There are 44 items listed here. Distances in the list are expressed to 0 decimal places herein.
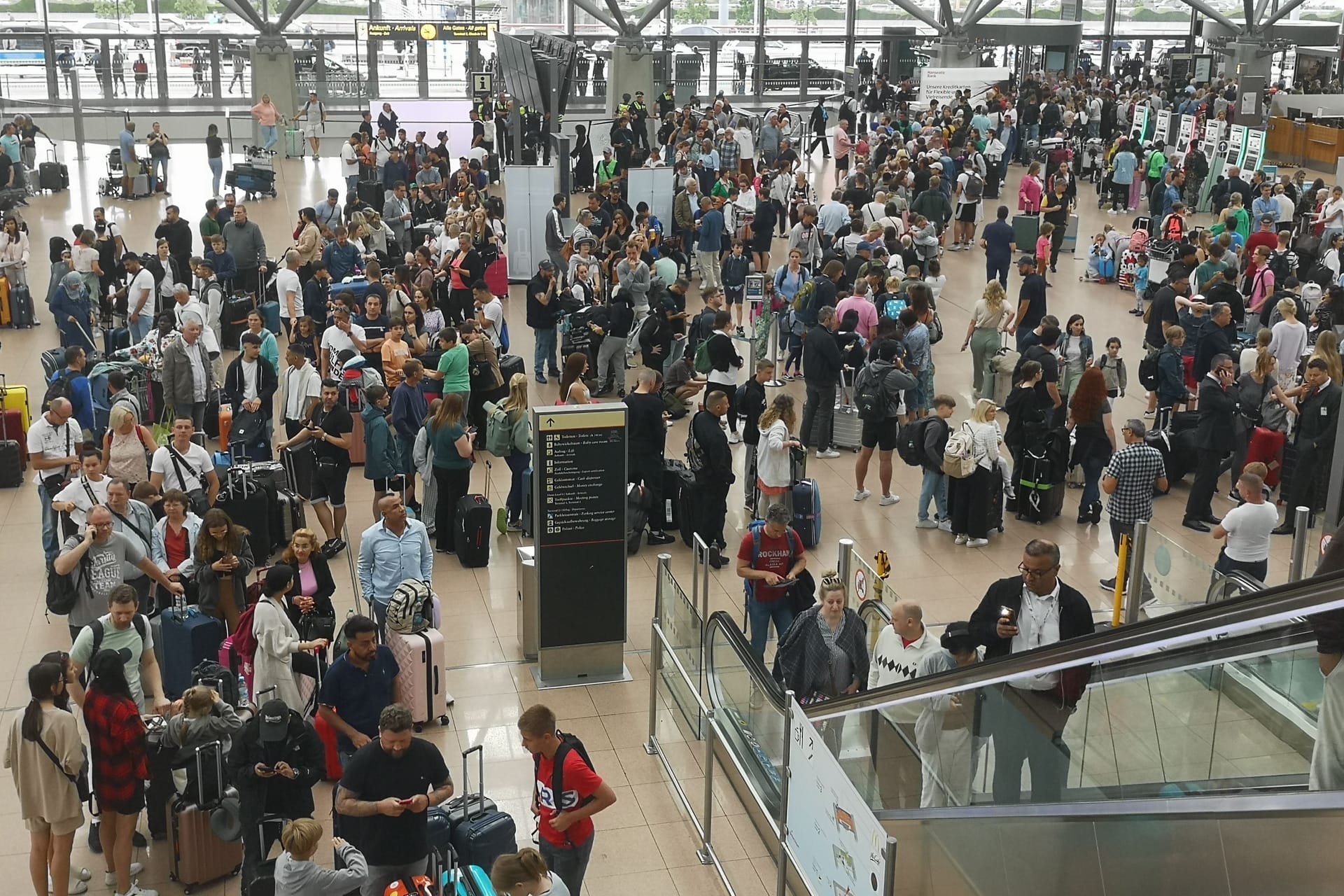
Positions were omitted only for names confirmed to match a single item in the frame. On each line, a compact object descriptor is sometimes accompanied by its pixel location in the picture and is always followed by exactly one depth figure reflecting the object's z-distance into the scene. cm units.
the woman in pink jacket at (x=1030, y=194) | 2253
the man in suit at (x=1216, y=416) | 1161
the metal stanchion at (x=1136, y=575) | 864
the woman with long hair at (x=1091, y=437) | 1183
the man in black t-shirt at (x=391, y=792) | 613
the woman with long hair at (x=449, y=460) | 1073
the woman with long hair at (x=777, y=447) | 1071
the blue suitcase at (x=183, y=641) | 842
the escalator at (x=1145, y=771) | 390
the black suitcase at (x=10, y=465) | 1266
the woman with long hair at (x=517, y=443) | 1120
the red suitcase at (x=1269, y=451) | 1201
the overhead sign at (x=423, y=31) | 4222
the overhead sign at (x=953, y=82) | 3381
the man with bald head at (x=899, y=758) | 573
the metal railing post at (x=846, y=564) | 818
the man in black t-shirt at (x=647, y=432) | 1099
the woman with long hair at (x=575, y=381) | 1105
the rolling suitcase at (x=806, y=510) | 1115
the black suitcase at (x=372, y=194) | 2458
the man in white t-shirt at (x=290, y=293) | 1548
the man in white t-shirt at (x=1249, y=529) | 934
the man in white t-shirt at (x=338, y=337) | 1285
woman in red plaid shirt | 657
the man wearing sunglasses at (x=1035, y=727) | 513
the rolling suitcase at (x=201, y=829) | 695
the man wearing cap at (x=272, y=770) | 658
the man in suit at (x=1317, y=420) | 1144
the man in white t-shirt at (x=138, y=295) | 1495
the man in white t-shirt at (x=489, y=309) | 1430
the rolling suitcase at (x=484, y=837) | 666
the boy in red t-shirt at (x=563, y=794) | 605
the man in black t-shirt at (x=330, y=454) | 1055
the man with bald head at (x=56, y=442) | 1057
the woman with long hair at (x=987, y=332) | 1432
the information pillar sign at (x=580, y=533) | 892
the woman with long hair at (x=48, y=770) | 645
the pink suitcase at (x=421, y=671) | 838
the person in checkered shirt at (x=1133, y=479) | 1024
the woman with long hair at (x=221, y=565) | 853
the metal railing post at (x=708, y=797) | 729
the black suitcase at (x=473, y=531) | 1092
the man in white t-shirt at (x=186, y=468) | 1000
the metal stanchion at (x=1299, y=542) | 853
